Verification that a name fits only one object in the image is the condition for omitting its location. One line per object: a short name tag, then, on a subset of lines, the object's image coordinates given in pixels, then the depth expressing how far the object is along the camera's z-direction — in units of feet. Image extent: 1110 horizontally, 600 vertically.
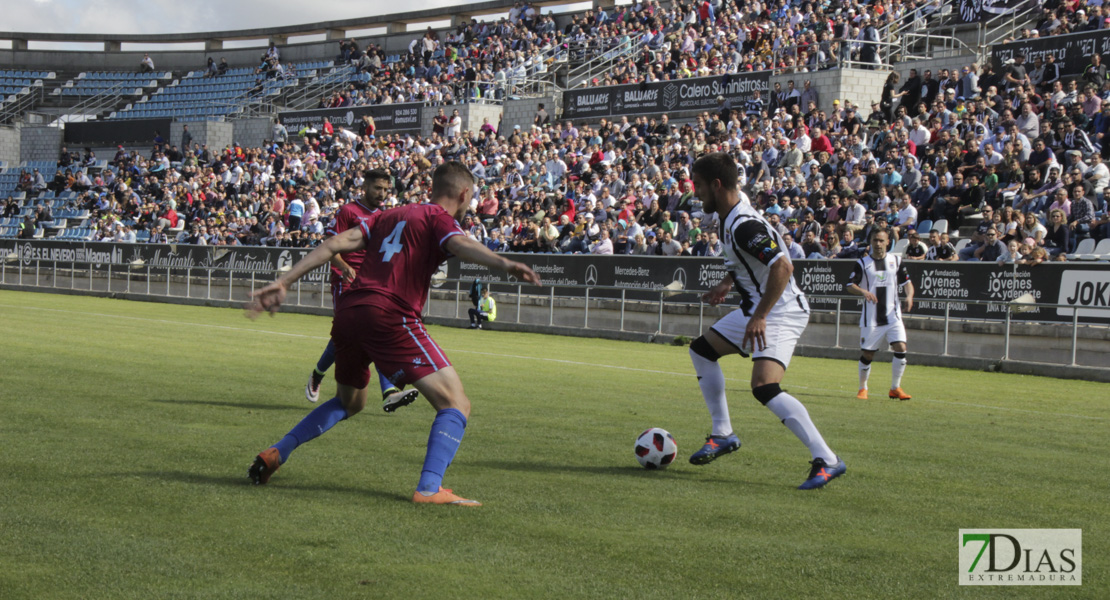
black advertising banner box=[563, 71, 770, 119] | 112.57
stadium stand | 76.13
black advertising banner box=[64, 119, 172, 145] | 185.06
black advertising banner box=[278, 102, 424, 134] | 151.84
